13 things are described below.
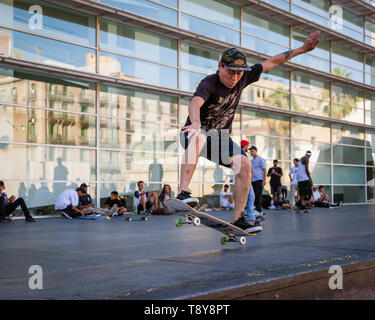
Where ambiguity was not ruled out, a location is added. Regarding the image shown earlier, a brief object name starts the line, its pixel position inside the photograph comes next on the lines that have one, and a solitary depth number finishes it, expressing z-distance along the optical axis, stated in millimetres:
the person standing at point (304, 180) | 15500
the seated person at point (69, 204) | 14695
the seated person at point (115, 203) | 16016
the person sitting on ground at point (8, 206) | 12983
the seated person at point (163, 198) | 16938
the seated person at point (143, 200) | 16812
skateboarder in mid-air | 5234
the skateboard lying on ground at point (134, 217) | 13707
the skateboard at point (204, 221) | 5203
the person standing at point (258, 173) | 12289
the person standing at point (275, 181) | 19625
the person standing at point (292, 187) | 19875
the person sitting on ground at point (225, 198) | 20016
